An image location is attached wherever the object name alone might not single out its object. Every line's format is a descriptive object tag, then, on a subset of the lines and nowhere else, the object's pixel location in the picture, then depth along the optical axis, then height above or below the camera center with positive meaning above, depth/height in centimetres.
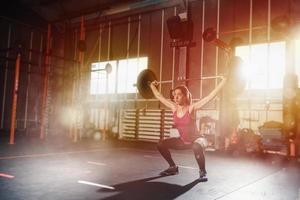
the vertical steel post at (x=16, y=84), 627 +63
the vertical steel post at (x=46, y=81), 780 +88
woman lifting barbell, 333 -15
